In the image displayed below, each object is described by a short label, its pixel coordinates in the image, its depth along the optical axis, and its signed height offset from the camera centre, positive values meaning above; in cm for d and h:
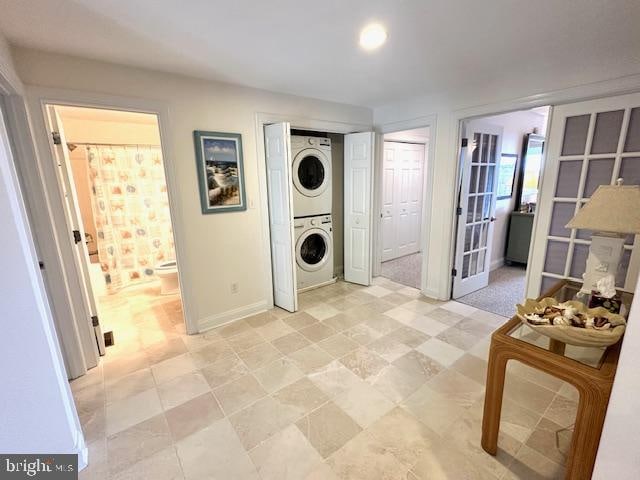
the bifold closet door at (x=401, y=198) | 453 -29
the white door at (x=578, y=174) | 200 +2
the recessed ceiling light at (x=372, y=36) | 162 +87
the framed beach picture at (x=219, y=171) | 246 +13
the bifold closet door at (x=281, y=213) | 267 -29
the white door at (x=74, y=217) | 200 -21
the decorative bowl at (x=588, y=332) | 109 -63
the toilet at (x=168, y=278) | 355 -116
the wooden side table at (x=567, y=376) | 106 -80
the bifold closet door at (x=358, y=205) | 340 -29
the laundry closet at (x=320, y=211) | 288 -34
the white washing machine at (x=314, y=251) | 348 -88
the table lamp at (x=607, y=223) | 134 -23
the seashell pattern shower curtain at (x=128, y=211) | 356 -32
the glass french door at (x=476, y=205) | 301 -30
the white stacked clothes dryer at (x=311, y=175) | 330 +10
